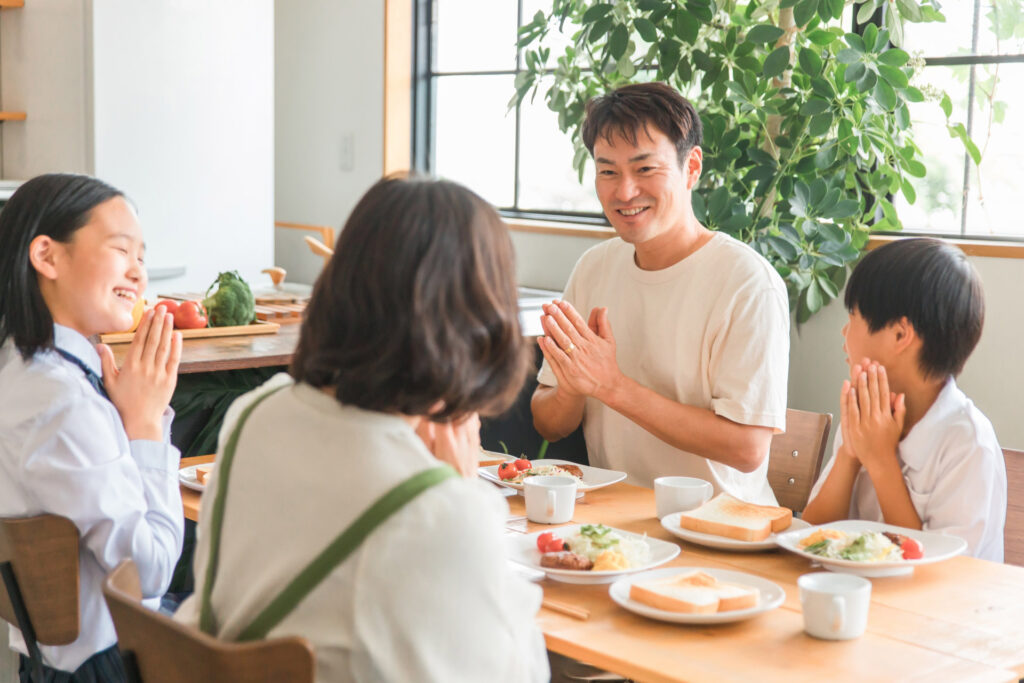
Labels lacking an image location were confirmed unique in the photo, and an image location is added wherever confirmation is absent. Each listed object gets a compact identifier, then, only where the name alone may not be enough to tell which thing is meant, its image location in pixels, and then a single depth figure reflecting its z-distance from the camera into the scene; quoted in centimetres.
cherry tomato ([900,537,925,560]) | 141
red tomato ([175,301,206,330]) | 265
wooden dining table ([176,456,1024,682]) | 110
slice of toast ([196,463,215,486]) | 176
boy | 162
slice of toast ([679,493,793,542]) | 148
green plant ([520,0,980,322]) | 291
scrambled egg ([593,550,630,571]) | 135
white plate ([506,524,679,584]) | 134
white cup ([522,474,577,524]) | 159
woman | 85
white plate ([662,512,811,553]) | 147
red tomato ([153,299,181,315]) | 268
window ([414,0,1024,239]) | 312
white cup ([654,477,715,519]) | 163
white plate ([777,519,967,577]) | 138
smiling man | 197
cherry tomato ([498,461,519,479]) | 180
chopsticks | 124
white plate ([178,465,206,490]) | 173
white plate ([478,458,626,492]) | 178
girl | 138
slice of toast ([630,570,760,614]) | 121
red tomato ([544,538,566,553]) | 141
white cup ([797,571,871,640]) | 116
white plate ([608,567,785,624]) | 120
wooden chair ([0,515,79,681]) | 132
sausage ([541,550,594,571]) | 136
